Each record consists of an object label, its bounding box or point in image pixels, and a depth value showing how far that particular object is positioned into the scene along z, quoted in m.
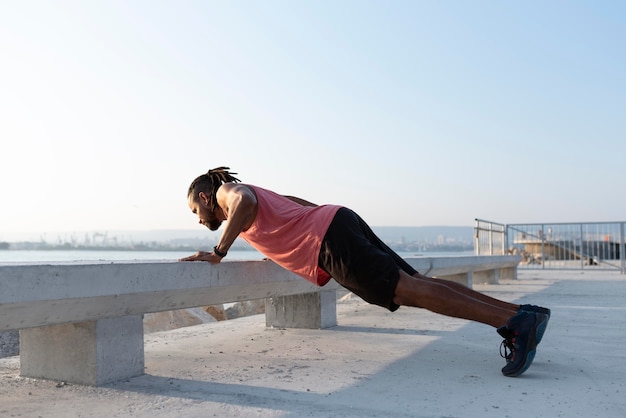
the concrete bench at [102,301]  2.59
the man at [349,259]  3.15
